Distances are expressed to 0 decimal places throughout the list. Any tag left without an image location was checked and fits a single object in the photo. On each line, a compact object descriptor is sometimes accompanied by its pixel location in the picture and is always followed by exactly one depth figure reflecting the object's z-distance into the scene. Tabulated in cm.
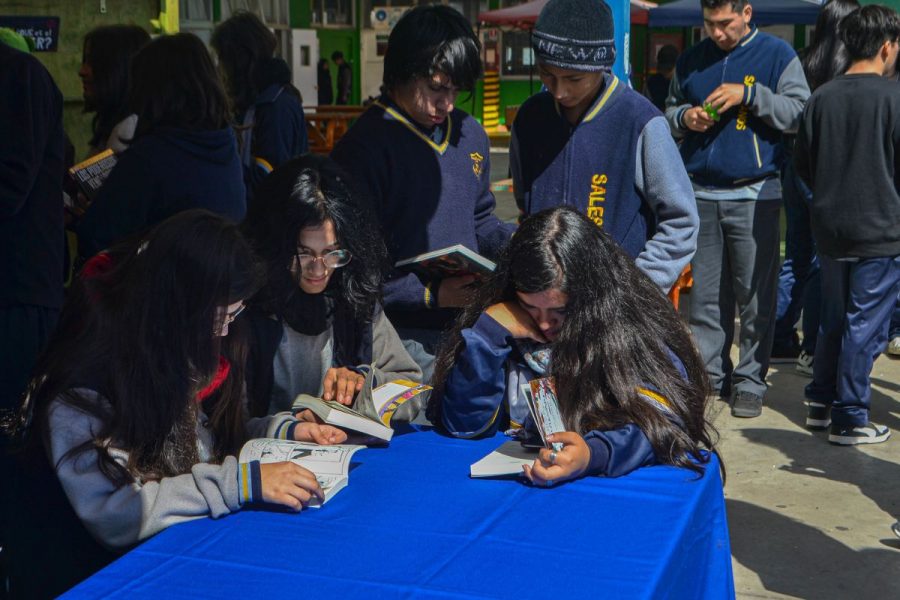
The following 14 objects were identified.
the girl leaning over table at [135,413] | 208
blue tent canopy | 1141
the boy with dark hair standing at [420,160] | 311
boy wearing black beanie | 311
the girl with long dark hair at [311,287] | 274
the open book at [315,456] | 227
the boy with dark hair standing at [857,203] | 439
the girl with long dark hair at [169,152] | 319
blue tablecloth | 184
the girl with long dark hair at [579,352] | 249
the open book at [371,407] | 251
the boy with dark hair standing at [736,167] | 477
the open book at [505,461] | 235
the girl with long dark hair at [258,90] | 480
